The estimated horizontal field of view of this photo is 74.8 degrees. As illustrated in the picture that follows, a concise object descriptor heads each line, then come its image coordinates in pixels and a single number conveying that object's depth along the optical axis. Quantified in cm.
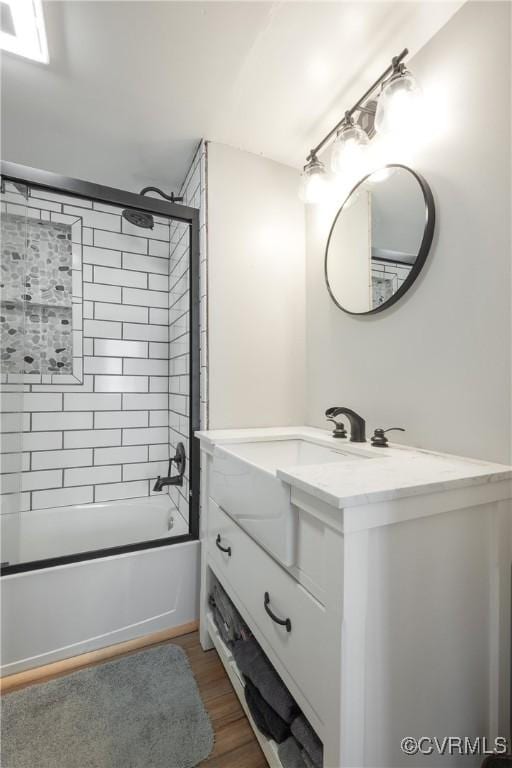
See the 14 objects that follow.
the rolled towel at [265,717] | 88
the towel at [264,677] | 87
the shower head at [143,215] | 168
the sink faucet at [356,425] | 124
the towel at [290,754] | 83
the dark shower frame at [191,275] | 136
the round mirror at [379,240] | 110
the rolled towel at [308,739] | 77
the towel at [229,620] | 118
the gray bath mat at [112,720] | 98
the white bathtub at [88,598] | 128
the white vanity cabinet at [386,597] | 60
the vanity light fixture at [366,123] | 104
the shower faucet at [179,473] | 186
